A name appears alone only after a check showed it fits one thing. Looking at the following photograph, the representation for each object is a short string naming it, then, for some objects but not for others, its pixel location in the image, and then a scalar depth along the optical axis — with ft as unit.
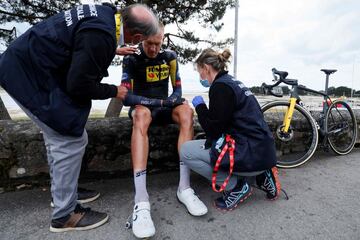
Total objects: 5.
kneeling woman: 6.82
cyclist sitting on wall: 6.64
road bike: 10.78
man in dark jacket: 5.36
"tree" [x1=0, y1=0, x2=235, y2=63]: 18.51
